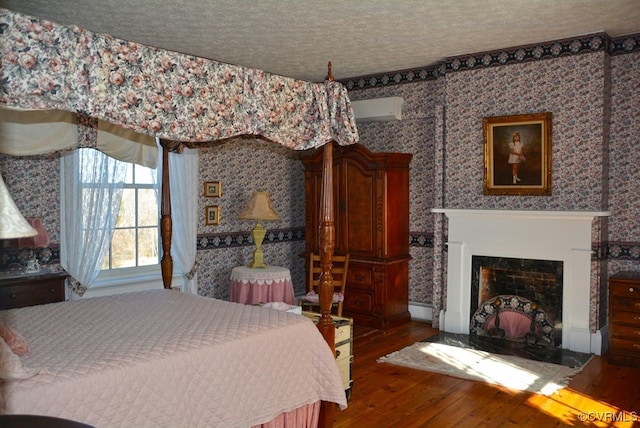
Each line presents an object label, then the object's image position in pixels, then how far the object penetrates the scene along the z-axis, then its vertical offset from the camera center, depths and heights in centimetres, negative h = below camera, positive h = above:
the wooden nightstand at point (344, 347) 406 -103
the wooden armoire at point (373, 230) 648 -30
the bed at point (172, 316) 251 -70
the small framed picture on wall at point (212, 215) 662 -12
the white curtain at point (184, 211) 619 -7
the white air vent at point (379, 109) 677 +115
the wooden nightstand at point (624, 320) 504 -104
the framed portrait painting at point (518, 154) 569 +51
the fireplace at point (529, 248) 545 -45
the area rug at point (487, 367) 462 -143
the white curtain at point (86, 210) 521 -5
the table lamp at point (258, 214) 633 -10
